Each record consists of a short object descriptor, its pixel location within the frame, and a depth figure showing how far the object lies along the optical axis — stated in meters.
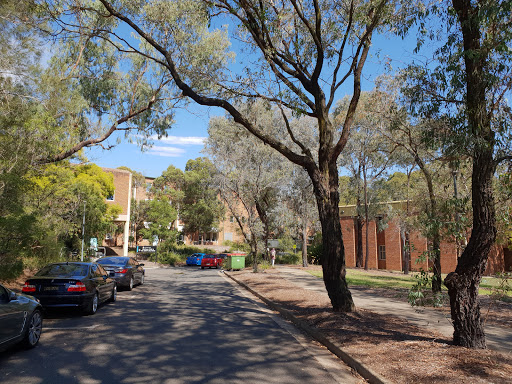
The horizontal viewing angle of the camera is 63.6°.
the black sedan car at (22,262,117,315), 10.16
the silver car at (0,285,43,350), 6.27
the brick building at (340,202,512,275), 35.62
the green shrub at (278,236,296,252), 46.07
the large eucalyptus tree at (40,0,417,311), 9.95
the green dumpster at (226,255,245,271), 30.52
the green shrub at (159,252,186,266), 45.00
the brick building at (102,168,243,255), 43.78
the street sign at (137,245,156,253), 40.54
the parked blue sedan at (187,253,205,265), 43.25
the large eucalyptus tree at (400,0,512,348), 6.40
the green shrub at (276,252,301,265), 42.38
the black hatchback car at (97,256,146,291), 16.64
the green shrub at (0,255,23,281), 13.27
